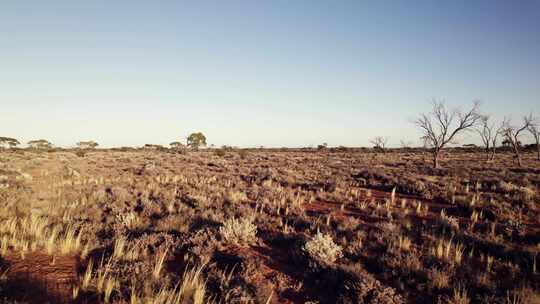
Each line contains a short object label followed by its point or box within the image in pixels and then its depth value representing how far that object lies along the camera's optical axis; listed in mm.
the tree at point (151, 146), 97000
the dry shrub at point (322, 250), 6168
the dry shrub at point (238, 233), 7230
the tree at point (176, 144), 112988
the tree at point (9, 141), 90338
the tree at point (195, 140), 106600
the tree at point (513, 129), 33694
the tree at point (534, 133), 35112
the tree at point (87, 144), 104619
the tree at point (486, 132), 39400
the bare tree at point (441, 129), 27812
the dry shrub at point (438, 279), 5223
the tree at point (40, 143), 91394
